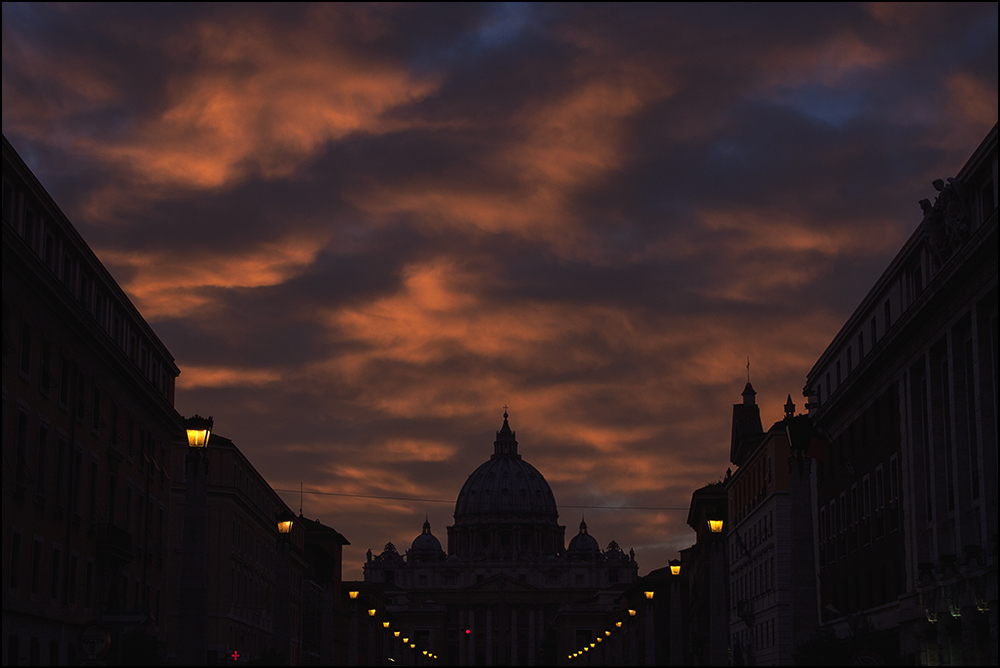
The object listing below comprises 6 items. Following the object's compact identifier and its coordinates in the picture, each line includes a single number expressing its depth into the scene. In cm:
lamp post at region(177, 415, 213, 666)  3231
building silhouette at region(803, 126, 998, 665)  4394
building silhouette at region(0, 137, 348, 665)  4172
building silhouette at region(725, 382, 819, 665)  8081
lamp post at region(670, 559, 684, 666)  6053
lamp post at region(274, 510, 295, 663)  4322
